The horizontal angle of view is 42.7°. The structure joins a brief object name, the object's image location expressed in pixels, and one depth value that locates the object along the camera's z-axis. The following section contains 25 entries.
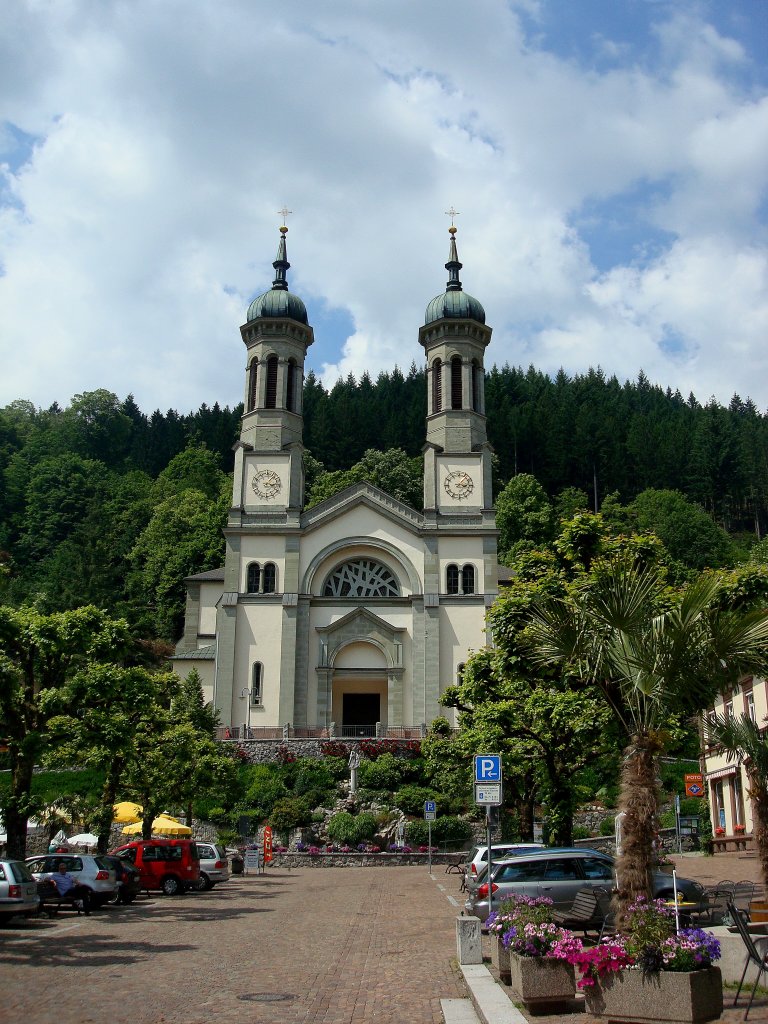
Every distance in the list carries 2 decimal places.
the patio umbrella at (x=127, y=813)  35.19
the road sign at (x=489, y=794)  15.30
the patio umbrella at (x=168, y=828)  33.34
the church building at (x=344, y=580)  49.25
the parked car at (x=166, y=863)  25.91
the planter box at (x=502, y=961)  11.41
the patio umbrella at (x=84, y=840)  34.16
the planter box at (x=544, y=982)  9.68
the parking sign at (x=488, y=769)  15.21
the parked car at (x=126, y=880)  22.72
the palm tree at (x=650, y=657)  10.44
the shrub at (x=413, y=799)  39.62
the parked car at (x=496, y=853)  21.38
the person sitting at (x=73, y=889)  20.72
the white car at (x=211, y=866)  27.14
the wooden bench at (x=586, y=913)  12.82
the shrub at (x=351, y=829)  37.53
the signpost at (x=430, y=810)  33.75
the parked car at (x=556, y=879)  16.78
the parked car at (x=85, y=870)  21.06
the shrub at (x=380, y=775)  41.91
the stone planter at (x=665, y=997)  8.48
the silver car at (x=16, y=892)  17.55
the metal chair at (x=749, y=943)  9.26
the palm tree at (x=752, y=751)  12.98
